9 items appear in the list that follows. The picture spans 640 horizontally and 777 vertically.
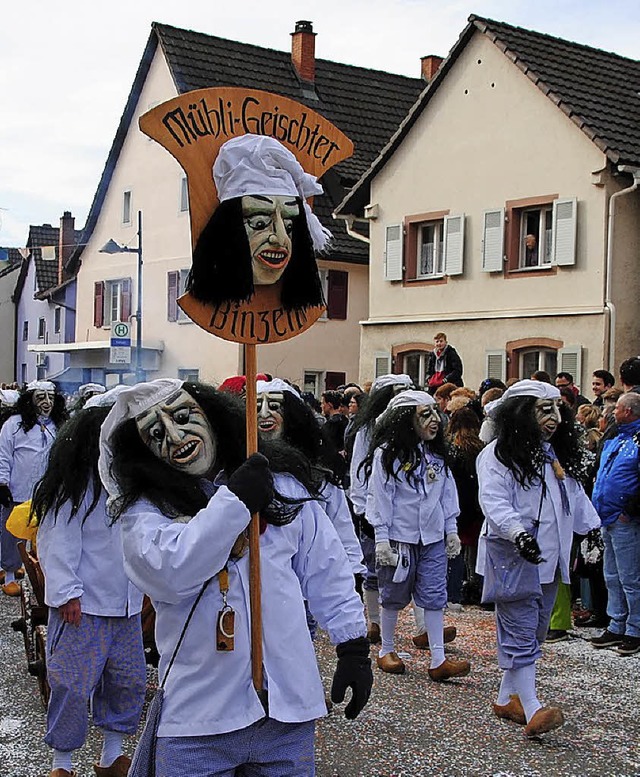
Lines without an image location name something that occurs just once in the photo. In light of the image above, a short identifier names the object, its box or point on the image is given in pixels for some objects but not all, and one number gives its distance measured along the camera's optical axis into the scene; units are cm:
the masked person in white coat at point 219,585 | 316
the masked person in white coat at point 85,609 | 508
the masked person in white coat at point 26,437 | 980
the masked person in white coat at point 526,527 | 600
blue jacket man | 808
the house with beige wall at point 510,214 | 1827
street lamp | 2333
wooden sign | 359
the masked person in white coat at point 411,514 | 733
